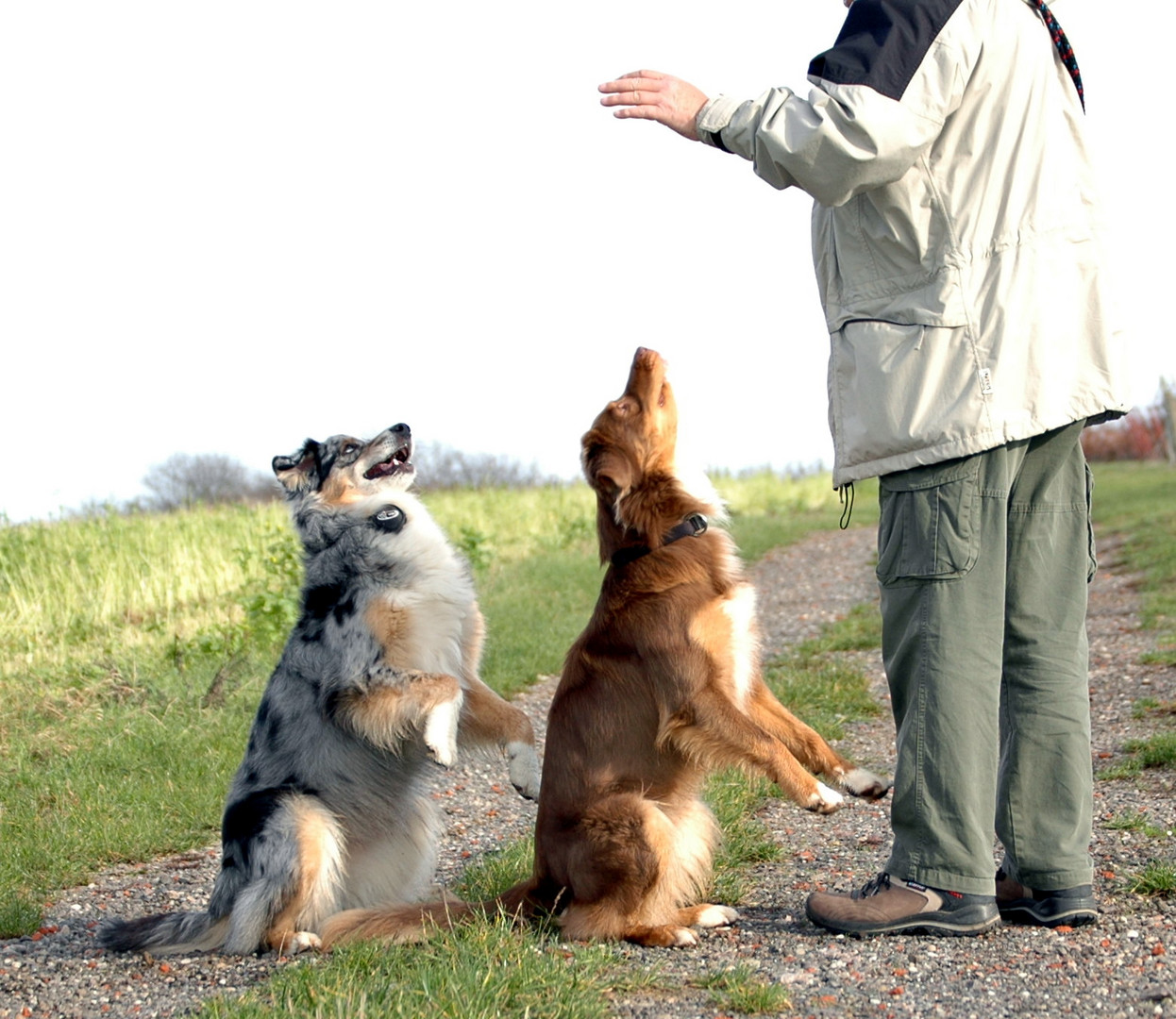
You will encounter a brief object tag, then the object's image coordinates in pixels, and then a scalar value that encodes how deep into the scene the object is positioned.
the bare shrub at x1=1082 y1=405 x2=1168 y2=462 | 41.56
